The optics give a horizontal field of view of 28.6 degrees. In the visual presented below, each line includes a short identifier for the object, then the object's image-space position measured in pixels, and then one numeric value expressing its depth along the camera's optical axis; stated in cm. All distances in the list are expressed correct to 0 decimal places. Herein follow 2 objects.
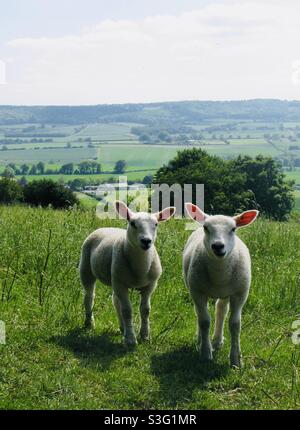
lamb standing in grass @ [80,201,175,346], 672
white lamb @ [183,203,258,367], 628
